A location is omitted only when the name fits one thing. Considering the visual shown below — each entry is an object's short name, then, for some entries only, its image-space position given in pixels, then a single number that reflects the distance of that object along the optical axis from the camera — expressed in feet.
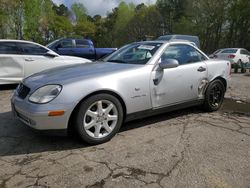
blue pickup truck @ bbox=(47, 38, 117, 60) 40.81
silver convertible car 11.07
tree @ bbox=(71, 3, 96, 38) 157.79
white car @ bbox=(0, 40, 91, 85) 23.91
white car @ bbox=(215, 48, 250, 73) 52.79
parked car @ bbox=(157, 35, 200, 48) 45.70
